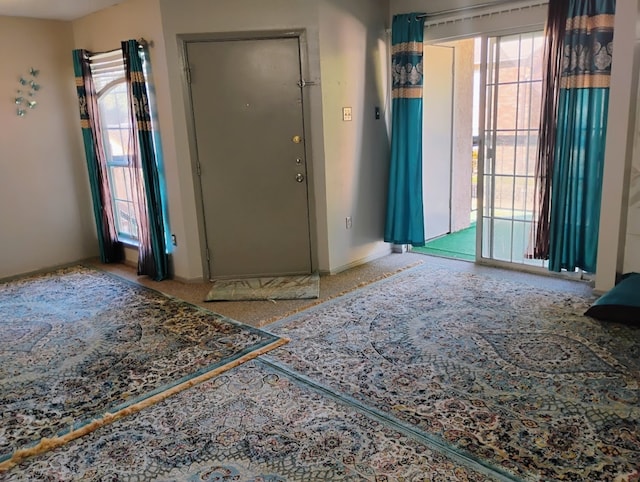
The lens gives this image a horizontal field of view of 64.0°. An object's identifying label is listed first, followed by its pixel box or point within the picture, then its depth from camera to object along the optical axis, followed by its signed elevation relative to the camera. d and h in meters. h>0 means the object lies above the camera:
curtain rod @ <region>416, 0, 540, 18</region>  4.05 +0.89
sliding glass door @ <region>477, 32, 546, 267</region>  4.09 -0.18
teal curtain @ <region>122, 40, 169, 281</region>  4.30 -0.37
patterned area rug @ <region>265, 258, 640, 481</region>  2.13 -1.33
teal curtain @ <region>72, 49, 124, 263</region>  4.94 -0.25
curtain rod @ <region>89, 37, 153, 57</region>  4.25 +0.74
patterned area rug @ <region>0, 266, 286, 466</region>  2.54 -1.34
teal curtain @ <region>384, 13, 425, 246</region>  4.55 -0.13
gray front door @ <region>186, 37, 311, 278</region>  4.22 -0.22
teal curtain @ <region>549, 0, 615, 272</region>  3.57 -0.17
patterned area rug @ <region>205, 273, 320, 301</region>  4.10 -1.31
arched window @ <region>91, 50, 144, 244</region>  4.77 -0.01
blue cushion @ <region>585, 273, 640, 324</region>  3.21 -1.21
